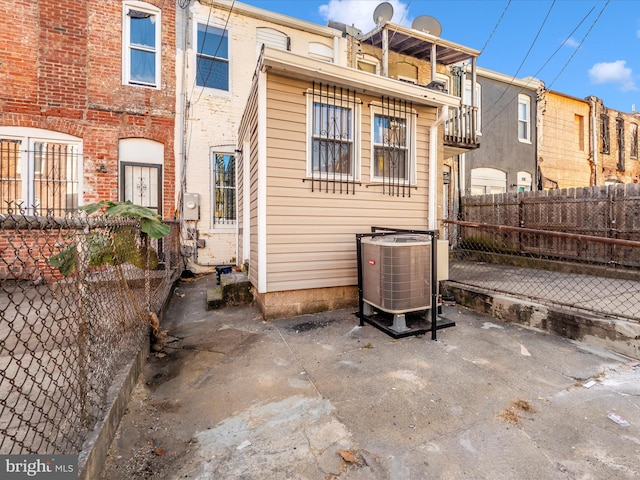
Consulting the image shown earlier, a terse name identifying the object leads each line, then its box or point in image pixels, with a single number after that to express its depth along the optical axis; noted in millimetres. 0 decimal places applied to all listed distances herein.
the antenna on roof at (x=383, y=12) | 7859
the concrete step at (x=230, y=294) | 4855
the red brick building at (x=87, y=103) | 6270
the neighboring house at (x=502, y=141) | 10812
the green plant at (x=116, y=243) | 1997
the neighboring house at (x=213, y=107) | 7316
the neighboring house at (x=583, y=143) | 12227
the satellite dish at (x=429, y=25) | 7945
